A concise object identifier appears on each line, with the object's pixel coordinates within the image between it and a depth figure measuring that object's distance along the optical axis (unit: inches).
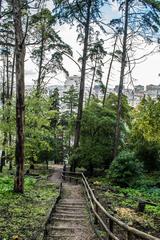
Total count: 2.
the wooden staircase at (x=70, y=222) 214.0
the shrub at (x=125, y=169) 498.8
